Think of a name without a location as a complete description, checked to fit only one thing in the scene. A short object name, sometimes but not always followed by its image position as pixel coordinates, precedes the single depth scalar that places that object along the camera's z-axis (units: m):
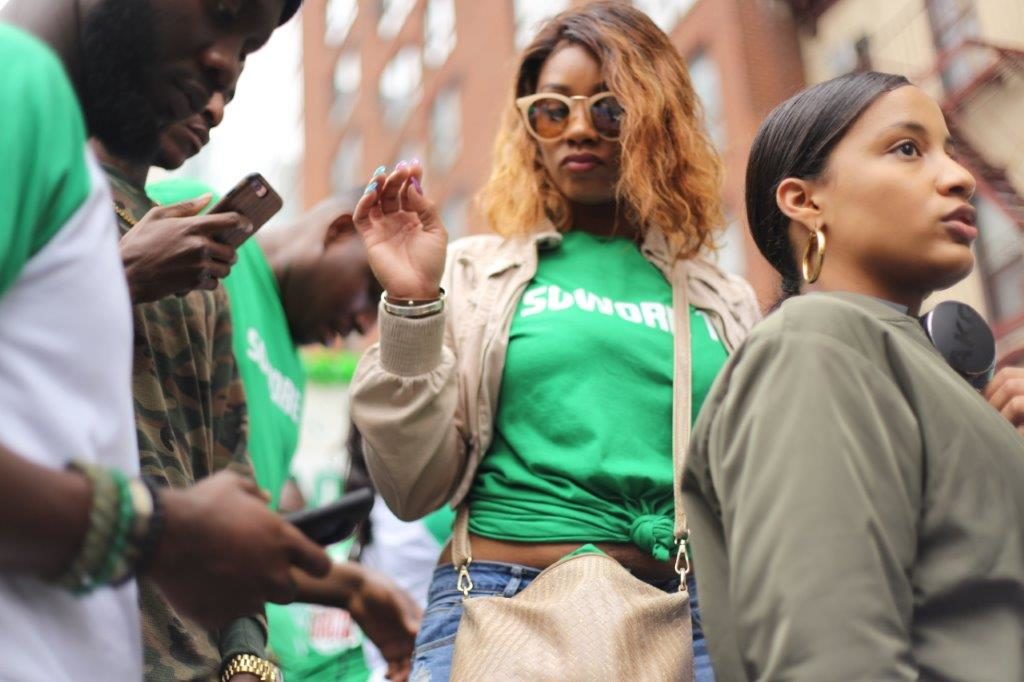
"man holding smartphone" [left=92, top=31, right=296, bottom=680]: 2.39
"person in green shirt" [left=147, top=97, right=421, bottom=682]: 3.54
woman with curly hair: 2.80
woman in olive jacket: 1.82
